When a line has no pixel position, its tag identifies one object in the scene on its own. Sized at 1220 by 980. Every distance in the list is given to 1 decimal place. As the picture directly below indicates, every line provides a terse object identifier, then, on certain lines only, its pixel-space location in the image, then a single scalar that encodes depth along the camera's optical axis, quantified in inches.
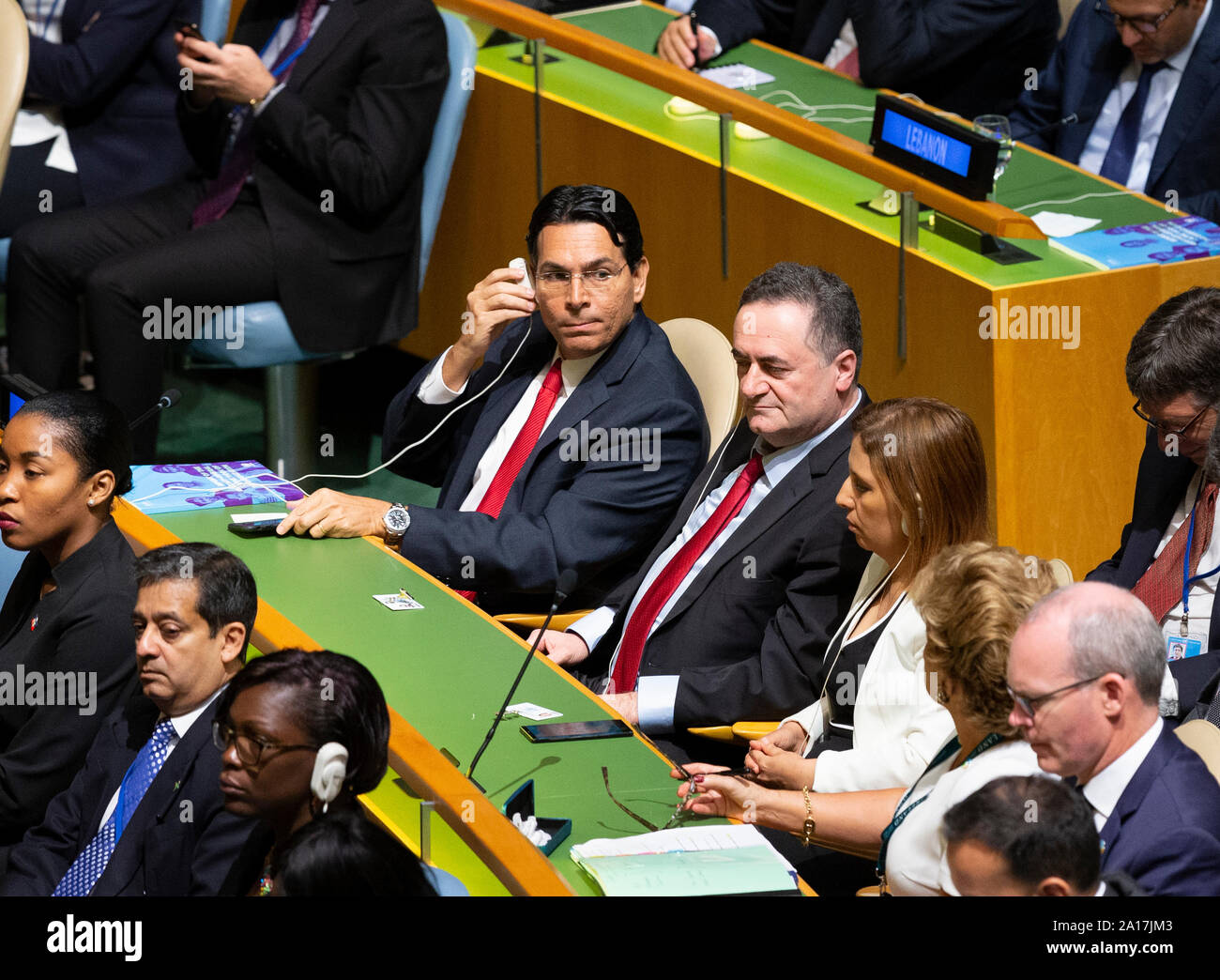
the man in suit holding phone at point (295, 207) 323.6
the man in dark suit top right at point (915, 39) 335.6
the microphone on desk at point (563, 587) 190.4
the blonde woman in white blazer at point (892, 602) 193.6
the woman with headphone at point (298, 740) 160.2
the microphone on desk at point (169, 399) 250.2
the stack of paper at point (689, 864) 160.7
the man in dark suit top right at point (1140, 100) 304.0
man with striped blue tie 185.0
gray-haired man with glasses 150.5
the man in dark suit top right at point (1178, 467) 214.7
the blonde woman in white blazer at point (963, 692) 162.6
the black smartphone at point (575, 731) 194.5
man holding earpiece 249.4
